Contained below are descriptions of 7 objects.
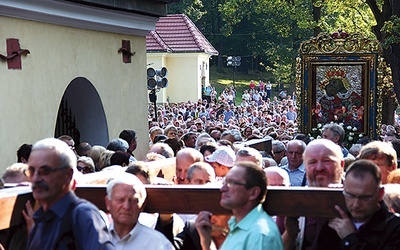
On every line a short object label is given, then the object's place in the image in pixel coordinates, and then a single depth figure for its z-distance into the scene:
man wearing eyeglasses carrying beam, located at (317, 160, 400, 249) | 5.12
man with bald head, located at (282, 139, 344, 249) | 6.43
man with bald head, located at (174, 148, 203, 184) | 8.17
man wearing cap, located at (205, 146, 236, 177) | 8.65
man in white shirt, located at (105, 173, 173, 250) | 5.53
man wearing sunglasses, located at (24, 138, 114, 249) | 4.89
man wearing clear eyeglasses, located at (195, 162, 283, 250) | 5.12
